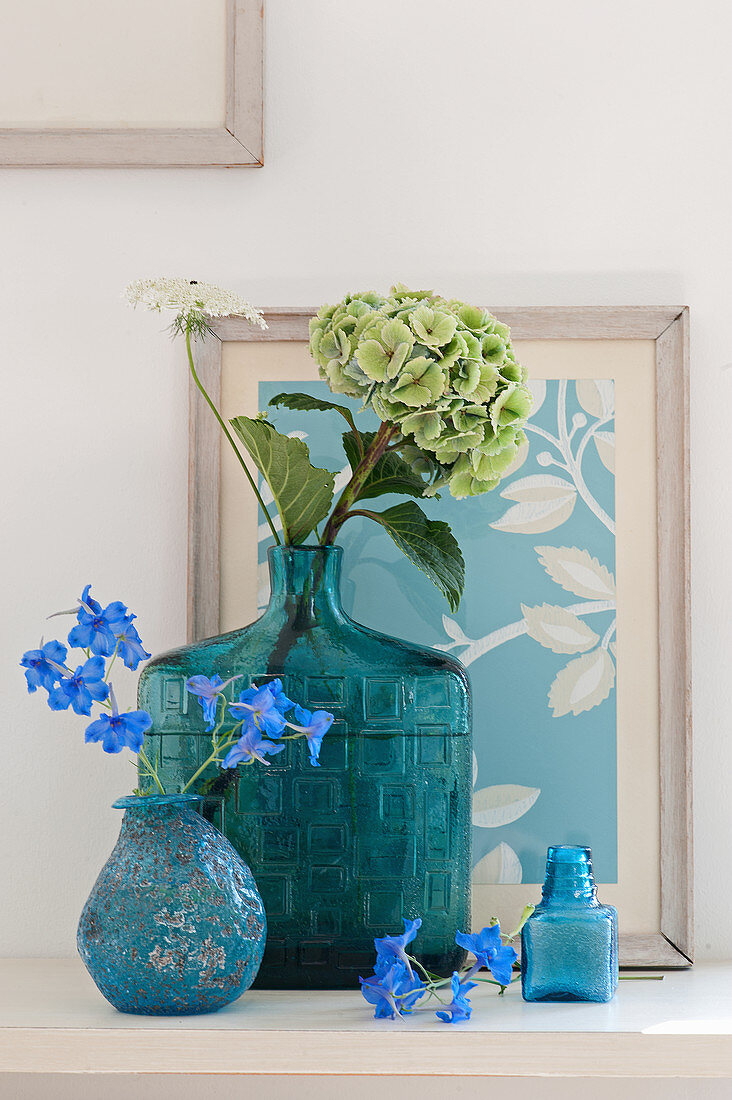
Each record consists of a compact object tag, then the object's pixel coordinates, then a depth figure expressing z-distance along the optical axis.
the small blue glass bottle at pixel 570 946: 1.78
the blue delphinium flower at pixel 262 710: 1.73
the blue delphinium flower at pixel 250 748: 1.74
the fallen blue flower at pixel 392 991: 1.73
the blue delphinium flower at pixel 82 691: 1.75
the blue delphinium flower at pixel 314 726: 1.74
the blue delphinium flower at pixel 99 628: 1.78
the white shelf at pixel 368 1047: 1.69
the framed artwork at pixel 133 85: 2.00
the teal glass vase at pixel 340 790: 1.82
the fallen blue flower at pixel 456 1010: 1.72
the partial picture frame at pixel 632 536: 1.94
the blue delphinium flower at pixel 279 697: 1.75
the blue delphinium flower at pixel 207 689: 1.75
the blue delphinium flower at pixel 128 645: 1.80
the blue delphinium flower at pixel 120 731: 1.74
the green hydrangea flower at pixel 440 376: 1.78
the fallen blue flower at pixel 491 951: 1.77
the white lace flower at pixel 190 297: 1.82
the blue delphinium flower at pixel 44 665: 1.76
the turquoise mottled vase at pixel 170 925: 1.71
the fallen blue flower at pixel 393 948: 1.75
